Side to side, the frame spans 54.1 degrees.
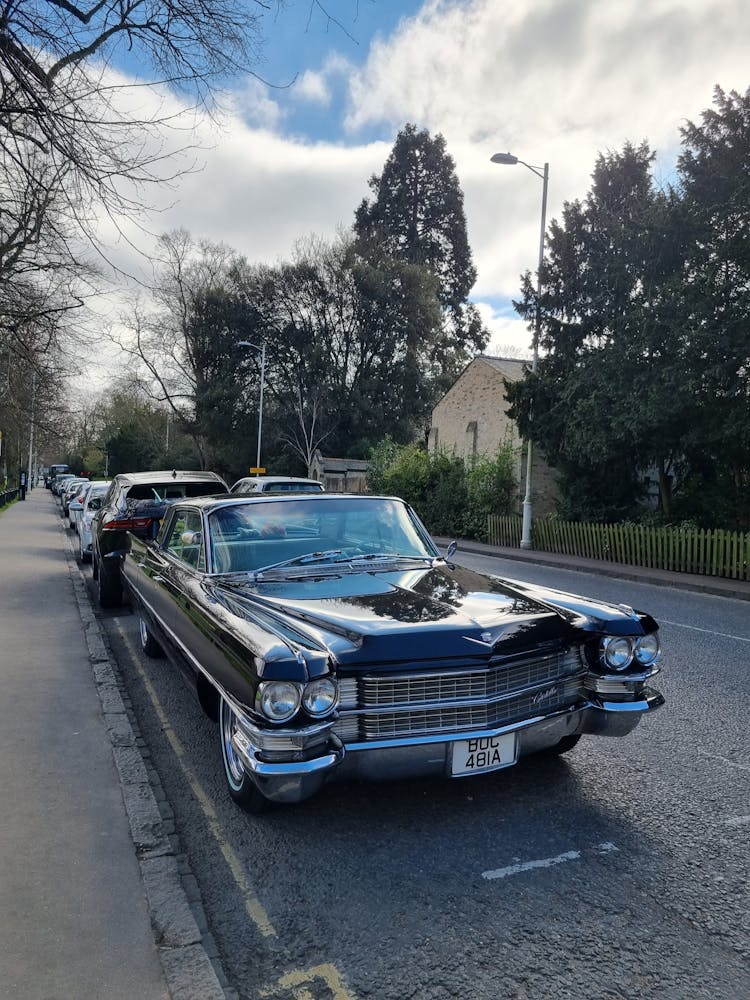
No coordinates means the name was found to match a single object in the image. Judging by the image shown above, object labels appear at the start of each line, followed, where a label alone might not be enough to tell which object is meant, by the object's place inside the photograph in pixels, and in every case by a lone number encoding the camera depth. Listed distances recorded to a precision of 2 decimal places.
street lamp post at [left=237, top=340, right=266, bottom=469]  41.32
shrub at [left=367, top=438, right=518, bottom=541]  24.45
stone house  26.36
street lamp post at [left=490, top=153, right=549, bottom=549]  21.14
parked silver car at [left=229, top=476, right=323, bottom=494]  13.06
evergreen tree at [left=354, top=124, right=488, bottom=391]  57.12
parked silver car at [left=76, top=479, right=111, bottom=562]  14.32
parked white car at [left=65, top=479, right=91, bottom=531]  16.54
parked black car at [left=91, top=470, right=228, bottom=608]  9.46
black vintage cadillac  3.13
